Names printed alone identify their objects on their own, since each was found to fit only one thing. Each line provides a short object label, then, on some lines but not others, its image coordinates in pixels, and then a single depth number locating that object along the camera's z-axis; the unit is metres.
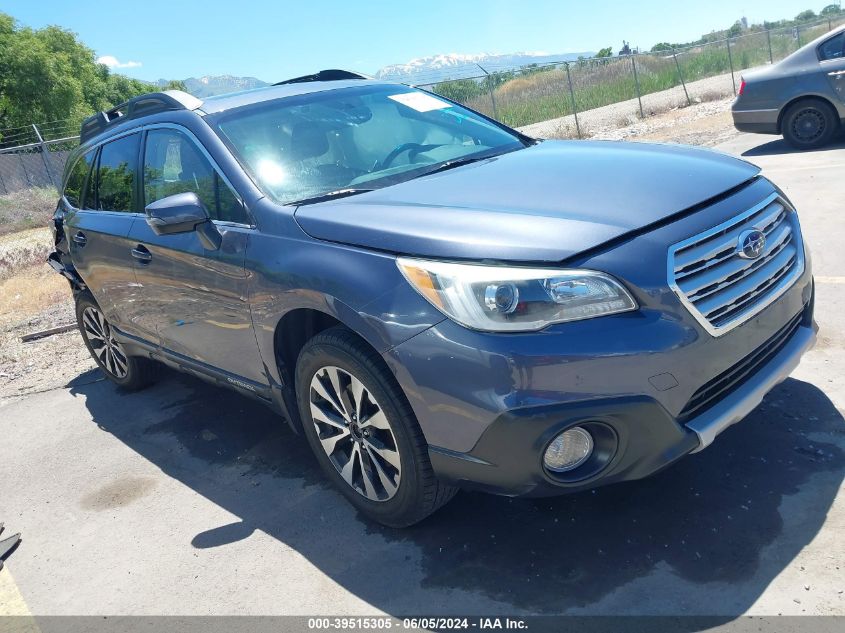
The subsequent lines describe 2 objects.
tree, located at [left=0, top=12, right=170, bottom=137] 51.06
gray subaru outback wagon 2.50
